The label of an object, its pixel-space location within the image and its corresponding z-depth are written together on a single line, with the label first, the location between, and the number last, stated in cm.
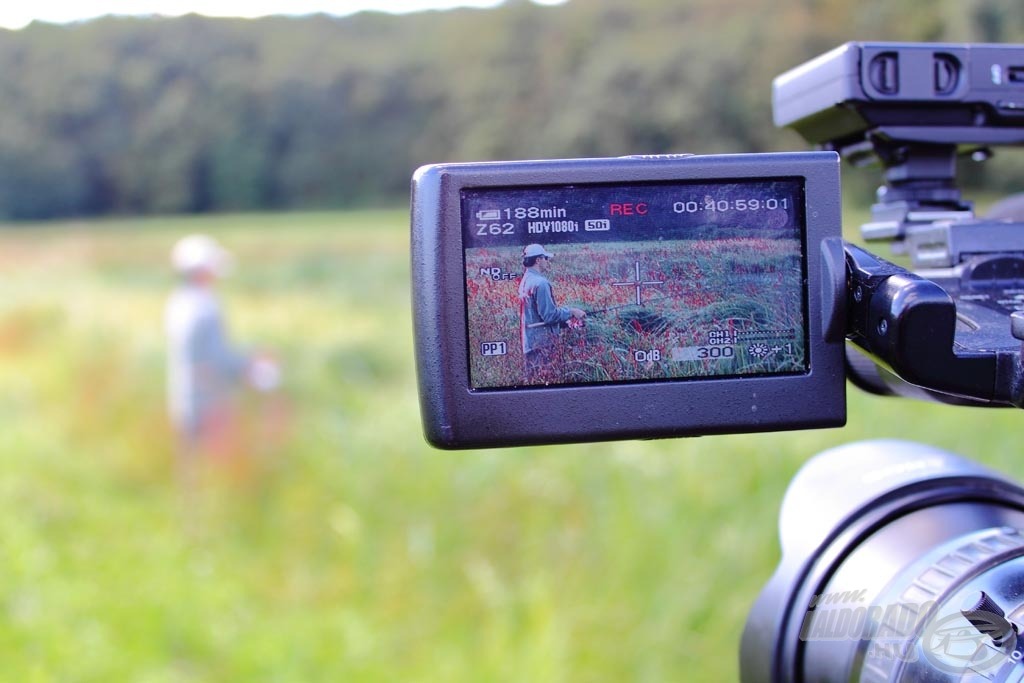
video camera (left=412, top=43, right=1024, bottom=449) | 45
